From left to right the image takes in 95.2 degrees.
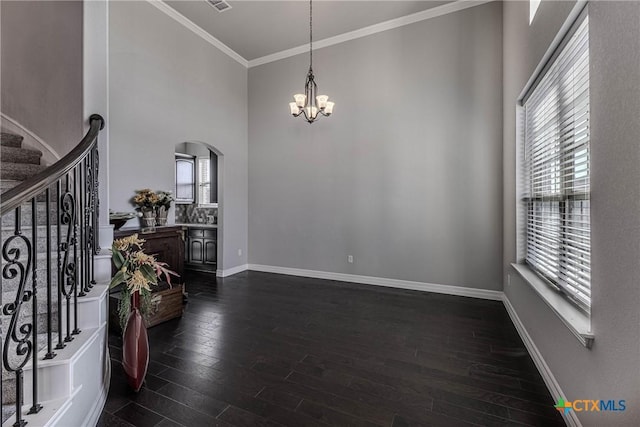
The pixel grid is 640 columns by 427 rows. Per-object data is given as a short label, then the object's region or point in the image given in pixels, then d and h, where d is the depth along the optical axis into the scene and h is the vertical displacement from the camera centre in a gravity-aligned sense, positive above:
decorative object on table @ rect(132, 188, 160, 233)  3.88 +0.09
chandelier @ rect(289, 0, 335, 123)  4.02 +1.48
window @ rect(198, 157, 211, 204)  6.58 +0.70
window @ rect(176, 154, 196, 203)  6.25 +0.70
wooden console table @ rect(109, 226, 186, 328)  3.23 -0.70
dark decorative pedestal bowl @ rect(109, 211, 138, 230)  3.41 -0.09
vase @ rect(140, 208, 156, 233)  3.90 -0.10
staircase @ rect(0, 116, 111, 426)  1.30 -0.57
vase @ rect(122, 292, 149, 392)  2.09 -1.02
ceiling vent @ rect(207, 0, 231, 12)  4.17 +3.00
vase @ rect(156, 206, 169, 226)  4.07 -0.06
